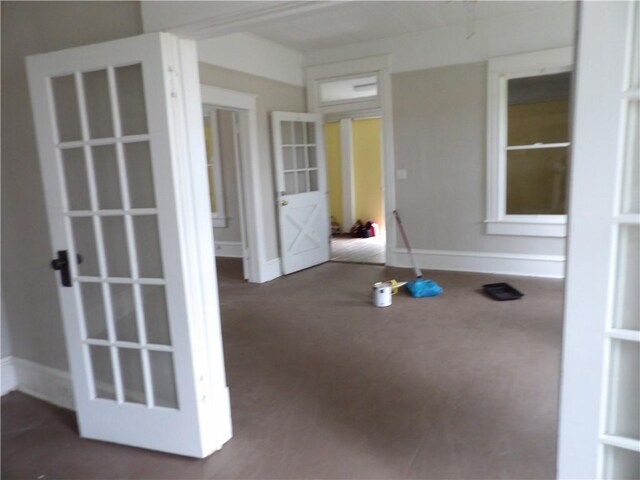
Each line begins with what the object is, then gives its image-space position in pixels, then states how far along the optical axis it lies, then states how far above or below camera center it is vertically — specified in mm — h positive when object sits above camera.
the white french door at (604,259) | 1166 -265
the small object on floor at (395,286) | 4746 -1206
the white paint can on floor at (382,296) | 4344 -1187
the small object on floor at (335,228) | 9305 -1123
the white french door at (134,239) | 1954 -265
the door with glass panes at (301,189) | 5668 -199
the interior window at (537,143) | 4945 +230
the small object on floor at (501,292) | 4414 -1259
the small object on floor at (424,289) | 4602 -1218
